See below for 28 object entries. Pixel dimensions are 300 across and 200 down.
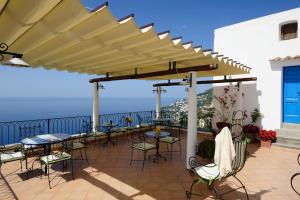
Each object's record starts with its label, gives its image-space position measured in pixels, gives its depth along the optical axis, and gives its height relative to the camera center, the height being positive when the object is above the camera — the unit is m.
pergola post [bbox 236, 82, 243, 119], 8.44 -0.04
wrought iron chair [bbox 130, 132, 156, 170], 5.32 -1.18
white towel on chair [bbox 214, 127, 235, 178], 3.39 -0.83
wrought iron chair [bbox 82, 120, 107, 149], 7.46 -1.16
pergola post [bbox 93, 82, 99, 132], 8.84 -0.24
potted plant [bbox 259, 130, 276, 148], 7.54 -1.30
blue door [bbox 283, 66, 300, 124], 7.75 +0.22
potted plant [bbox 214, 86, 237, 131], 9.32 -0.14
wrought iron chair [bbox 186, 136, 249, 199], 3.49 -1.11
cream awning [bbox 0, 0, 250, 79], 2.29 +0.95
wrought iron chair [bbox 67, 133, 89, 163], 5.13 -1.28
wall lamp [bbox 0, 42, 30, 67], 4.01 +0.76
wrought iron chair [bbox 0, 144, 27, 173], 4.33 -1.20
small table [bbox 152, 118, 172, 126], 9.41 -0.95
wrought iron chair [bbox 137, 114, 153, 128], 9.74 -1.12
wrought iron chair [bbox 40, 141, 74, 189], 4.33 -1.23
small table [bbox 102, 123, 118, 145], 8.02 -1.08
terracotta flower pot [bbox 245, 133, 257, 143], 8.26 -1.39
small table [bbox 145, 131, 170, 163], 5.76 -0.96
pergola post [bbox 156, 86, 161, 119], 11.32 -0.03
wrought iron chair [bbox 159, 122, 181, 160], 6.05 -1.15
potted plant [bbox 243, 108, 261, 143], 8.15 -1.07
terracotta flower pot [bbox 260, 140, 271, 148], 7.53 -1.53
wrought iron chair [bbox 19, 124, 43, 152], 5.87 -0.92
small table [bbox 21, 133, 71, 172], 4.64 -0.92
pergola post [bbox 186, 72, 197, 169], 5.20 -0.47
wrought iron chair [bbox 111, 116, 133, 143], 8.50 -1.18
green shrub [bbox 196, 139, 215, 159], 5.37 -1.24
